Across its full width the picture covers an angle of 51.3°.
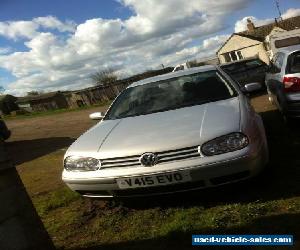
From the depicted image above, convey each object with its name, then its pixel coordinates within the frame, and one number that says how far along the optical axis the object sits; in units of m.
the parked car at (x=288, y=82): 5.16
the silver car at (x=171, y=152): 3.06
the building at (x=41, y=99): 41.69
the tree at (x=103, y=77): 50.46
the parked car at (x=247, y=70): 12.42
